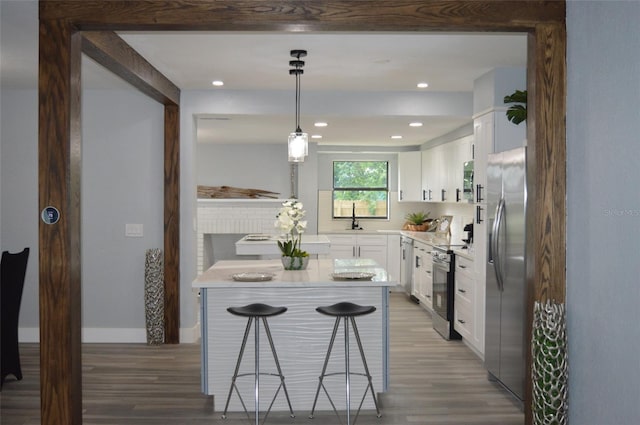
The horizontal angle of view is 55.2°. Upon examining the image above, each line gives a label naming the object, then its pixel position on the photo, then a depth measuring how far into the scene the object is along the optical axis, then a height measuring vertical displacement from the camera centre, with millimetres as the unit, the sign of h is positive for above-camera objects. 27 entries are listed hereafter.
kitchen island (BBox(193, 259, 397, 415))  4113 -915
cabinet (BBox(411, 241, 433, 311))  7305 -855
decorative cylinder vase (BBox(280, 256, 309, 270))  4605 -425
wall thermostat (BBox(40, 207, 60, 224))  3131 -50
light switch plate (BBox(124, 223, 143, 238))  6070 -242
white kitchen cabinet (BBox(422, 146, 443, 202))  8281 +478
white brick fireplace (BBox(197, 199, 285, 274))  9055 -158
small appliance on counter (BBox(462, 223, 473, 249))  6617 -289
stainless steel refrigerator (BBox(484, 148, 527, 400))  4094 -437
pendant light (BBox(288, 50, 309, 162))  4867 +508
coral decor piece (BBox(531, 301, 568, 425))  3018 -802
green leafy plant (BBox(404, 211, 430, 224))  9281 -152
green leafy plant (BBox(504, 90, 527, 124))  4605 +768
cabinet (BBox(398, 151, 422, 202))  9438 +545
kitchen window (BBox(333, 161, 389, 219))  10312 +266
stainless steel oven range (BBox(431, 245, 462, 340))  6156 -860
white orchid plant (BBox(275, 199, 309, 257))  4523 -122
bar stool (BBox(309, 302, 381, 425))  3676 -809
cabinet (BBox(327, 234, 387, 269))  9266 -584
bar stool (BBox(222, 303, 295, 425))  3689 -838
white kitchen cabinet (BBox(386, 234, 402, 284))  9242 -677
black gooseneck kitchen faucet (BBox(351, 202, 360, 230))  10172 -236
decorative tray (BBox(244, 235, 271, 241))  6777 -356
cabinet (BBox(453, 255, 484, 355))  5332 -908
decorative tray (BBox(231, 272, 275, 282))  4023 -471
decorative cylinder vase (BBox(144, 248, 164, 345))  5910 -872
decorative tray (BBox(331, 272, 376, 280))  4035 -458
